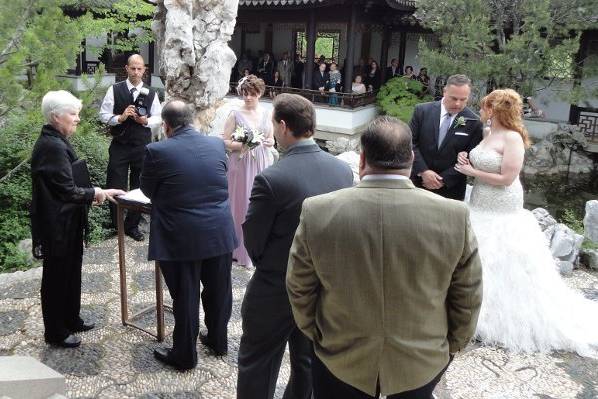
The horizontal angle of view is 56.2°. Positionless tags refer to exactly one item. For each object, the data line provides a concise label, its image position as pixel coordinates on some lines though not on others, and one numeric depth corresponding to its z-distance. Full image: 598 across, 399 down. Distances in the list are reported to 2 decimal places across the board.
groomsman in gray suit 2.68
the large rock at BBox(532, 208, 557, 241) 6.41
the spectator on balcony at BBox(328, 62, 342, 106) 16.61
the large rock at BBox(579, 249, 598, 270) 6.20
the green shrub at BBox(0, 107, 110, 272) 6.22
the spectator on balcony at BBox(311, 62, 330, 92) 16.91
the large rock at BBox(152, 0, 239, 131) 6.50
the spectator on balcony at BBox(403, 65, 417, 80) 17.61
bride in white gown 4.25
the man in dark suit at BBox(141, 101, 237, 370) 3.36
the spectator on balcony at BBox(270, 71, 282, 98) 17.23
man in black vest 5.79
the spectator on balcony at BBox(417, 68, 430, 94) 17.02
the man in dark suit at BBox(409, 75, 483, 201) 4.54
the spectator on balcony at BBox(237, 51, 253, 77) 19.30
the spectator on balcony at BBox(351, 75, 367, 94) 16.78
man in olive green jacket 1.96
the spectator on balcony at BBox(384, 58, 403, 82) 18.27
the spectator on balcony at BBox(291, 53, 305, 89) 18.36
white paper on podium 3.79
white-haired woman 3.51
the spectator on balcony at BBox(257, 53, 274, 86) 18.66
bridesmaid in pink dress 5.36
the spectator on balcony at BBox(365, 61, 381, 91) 17.75
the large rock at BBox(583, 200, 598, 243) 6.80
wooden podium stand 3.80
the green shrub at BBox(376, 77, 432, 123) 16.09
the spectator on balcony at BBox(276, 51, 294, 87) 18.75
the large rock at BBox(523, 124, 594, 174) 15.81
